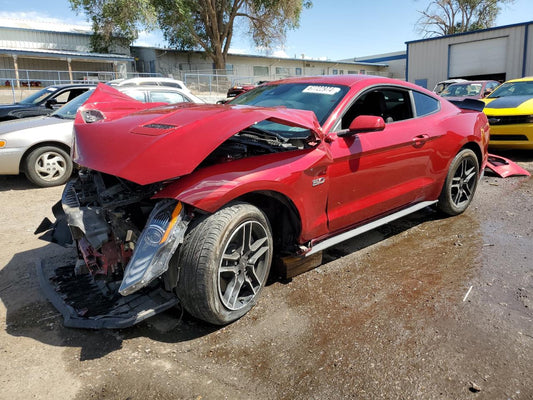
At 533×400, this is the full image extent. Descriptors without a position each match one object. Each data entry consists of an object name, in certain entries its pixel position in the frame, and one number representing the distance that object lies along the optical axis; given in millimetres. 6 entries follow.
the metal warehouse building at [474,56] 24656
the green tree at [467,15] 44219
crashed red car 2449
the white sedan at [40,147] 6078
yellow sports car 7875
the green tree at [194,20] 29078
